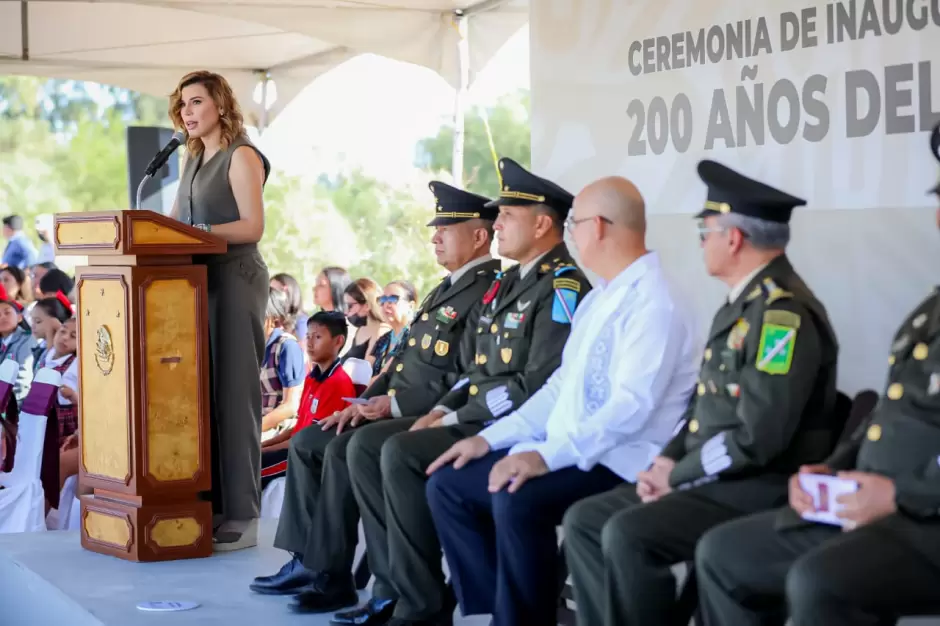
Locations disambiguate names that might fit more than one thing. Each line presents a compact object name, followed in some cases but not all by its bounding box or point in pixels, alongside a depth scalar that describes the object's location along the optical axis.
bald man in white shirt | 5.66
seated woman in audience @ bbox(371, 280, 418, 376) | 11.21
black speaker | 17.67
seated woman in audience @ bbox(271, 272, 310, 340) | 14.00
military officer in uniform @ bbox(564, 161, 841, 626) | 4.80
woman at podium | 8.24
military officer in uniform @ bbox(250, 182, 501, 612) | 7.43
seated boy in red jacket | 9.76
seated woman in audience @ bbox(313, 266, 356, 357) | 14.51
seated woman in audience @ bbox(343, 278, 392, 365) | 11.79
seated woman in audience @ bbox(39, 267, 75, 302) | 14.16
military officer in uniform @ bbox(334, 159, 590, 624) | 6.44
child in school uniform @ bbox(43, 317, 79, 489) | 10.68
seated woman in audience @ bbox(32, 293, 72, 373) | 12.35
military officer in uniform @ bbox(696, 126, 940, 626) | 4.11
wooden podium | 8.00
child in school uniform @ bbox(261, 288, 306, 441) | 11.47
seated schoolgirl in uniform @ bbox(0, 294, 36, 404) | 12.68
